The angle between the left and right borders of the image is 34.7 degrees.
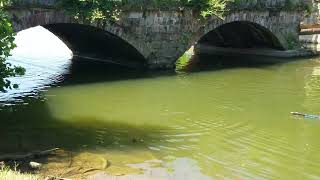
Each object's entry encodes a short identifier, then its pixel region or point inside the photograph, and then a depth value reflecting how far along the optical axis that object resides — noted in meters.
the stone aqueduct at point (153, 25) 18.28
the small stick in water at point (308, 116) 14.20
